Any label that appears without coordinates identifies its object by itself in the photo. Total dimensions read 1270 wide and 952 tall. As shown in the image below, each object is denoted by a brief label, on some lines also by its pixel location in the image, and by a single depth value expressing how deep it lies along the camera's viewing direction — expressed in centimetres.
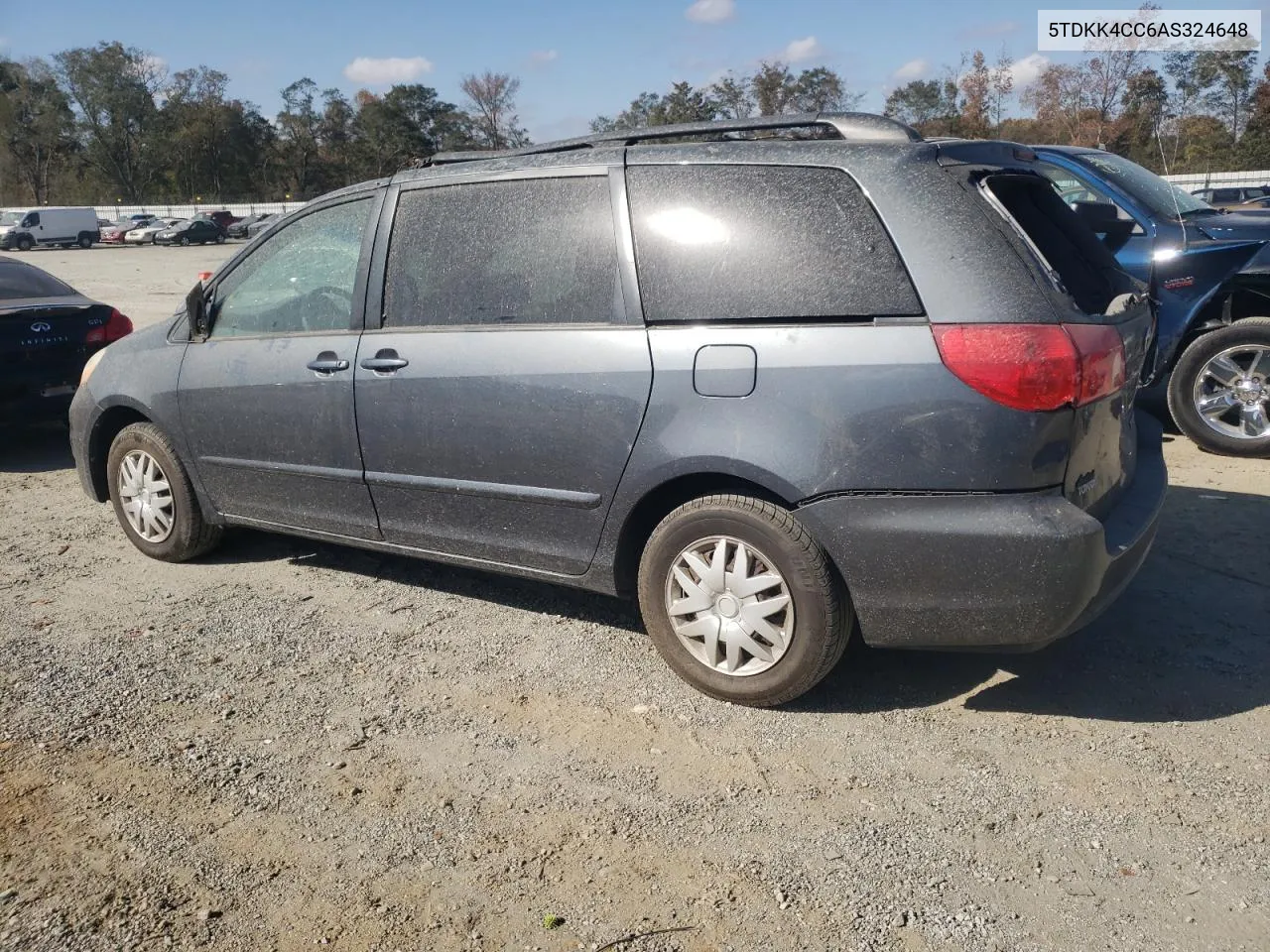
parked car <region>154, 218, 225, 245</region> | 4828
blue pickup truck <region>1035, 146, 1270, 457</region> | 684
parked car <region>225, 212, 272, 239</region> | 4809
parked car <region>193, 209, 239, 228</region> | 5056
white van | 4903
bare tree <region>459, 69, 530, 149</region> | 7194
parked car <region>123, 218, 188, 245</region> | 5082
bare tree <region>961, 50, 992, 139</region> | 4662
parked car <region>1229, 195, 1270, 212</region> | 1042
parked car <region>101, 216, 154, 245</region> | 5294
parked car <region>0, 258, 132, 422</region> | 776
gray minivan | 328
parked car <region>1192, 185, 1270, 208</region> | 2166
